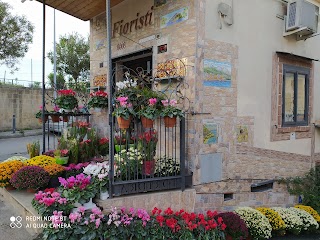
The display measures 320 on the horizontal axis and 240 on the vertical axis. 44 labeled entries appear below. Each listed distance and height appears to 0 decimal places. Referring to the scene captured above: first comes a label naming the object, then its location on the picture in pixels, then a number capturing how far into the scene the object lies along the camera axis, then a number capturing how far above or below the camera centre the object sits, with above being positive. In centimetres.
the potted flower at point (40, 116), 585 +1
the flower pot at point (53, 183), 440 -104
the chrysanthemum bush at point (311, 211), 544 -183
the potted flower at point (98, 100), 539 +32
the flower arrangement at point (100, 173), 355 -75
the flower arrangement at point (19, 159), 526 -80
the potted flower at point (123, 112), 367 +6
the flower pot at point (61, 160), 499 -77
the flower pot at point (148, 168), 391 -71
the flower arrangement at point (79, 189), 338 -89
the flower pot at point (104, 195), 351 -98
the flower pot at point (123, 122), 372 -7
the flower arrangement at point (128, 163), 378 -62
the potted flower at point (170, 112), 394 +7
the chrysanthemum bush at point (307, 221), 501 -185
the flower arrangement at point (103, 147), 562 -60
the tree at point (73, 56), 1933 +418
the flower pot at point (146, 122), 387 -7
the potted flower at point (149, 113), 381 +6
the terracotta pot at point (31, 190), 419 -110
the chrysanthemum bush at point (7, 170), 433 -84
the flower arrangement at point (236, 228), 389 -153
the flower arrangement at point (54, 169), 441 -84
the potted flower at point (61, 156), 501 -72
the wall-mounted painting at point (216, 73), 451 +73
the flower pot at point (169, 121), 407 -5
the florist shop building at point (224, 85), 444 +59
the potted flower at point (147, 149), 393 -45
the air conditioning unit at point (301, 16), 553 +204
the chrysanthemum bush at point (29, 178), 407 -90
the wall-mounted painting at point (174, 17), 454 +168
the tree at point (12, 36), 1342 +403
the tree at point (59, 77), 1984 +282
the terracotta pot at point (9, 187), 442 -111
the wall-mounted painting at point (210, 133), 454 -25
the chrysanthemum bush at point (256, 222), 431 -163
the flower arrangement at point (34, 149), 566 -66
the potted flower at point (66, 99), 566 +36
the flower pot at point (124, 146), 406 -49
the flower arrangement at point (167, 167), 418 -76
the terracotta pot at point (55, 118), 579 -3
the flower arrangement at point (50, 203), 319 -101
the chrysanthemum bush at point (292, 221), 481 -178
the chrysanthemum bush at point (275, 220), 468 -172
